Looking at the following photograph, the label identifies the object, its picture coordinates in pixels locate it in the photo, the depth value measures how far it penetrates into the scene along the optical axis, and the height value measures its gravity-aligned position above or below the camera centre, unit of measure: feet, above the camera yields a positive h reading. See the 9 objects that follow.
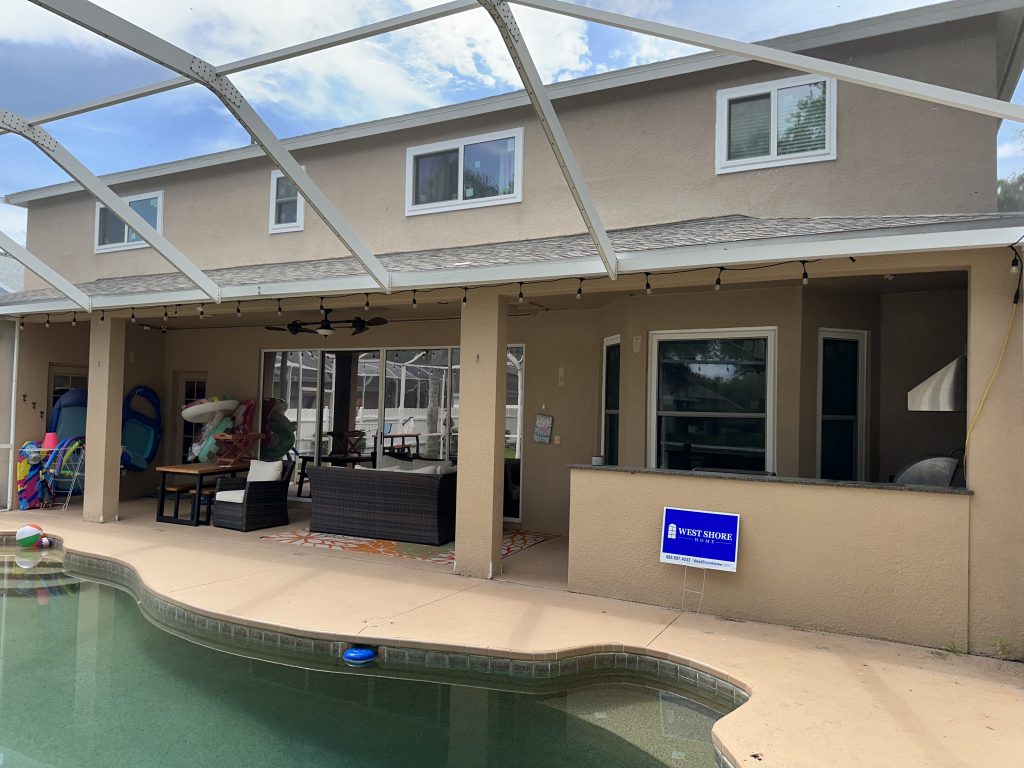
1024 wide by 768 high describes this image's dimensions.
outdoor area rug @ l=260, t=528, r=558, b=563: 25.20 -6.08
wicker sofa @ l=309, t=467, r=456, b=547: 27.02 -4.60
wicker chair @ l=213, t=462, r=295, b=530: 29.19 -5.15
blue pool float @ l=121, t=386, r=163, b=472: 37.78 -2.54
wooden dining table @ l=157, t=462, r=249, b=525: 30.17 -4.19
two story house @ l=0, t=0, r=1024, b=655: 16.49 +3.32
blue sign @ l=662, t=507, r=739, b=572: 18.02 -3.78
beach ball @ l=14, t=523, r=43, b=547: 25.94 -5.91
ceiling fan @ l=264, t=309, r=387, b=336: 27.62 +3.02
